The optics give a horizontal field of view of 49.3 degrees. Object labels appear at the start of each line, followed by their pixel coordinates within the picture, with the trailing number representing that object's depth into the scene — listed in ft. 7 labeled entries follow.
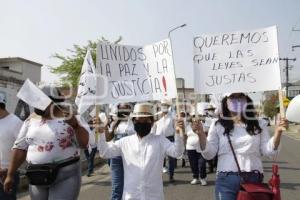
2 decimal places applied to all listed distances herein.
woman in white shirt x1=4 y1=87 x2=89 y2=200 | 10.16
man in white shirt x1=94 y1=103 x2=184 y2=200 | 10.16
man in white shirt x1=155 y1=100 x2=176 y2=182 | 26.10
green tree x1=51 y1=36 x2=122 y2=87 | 76.13
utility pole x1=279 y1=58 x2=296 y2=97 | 125.55
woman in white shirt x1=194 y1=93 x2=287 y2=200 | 9.79
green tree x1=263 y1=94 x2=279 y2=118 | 194.60
